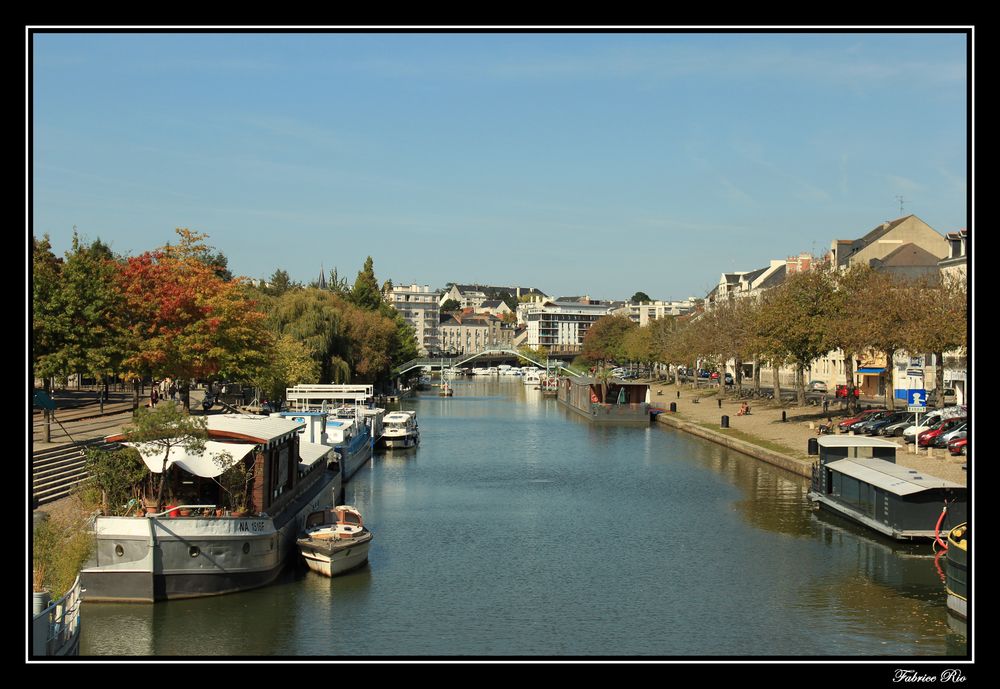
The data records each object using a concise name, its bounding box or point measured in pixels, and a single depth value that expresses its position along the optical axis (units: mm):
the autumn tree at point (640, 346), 137375
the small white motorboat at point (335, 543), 29484
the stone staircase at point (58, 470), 31516
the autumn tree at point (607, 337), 163625
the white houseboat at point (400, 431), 65750
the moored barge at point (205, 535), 24891
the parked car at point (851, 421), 57438
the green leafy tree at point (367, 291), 132000
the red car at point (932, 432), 47406
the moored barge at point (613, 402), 87438
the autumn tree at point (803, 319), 66750
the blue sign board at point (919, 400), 48594
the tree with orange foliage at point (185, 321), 51219
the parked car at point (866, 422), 54828
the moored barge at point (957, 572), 24312
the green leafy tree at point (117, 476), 27203
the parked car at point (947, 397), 66312
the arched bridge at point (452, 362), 166150
